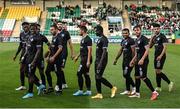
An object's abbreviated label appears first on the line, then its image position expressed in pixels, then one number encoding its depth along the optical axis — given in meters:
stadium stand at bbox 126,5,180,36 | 60.34
